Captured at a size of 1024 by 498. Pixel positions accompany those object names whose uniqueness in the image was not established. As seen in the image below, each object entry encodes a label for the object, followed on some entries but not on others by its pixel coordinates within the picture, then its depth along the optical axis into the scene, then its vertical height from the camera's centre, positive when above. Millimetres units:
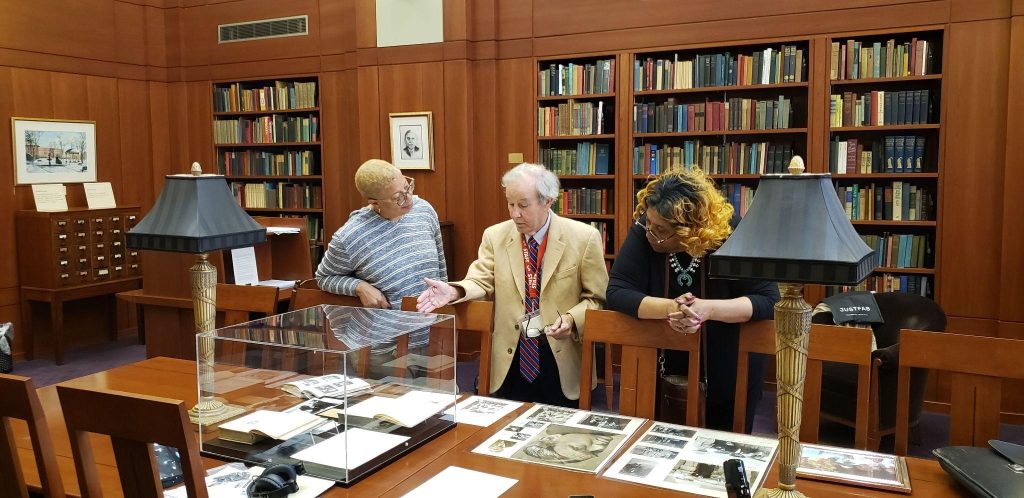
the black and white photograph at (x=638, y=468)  1993 -764
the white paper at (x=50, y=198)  6559 -144
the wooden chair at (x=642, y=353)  2512 -586
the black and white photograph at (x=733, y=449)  2115 -766
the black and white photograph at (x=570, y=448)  2070 -760
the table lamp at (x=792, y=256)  1557 -164
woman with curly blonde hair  2465 -365
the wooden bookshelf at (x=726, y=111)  5348 +471
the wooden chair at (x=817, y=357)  2281 -546
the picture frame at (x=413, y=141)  6328 +318
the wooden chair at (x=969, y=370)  2145 -549
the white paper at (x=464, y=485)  1871 -765
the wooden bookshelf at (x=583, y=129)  5893 +380
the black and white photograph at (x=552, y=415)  2430 -761
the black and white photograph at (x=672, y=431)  2297 -766
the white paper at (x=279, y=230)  5066 -336
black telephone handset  1634 -649
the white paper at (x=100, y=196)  6922 -139
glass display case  1970 -585
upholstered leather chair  4137 -1093
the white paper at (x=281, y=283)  4902 -668
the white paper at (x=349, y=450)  1972 -713
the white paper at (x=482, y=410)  2426 -761
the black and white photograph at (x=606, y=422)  2361 -761
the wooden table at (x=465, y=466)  1882 -766
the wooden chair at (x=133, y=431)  1486 -500
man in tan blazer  3006 -443
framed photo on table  1912 -762
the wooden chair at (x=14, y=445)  1753 -606
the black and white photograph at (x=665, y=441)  2207 -765
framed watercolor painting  6520 +264
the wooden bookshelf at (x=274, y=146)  7230 +329
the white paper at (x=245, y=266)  4738 -537
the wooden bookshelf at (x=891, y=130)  4984 +308
